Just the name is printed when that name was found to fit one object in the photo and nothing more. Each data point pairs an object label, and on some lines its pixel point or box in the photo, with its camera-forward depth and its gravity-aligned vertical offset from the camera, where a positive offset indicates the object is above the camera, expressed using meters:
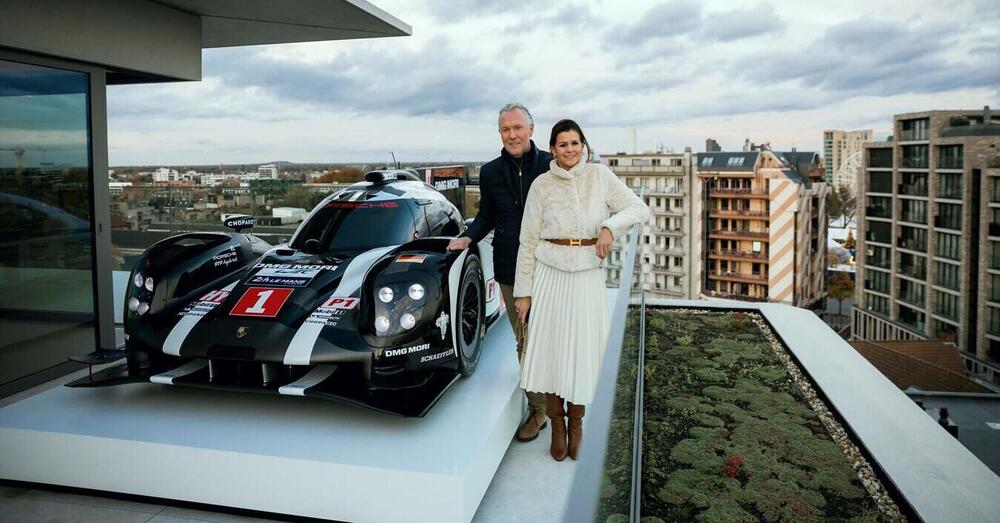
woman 3.12 -0.20
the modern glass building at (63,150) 4.55 +0.48
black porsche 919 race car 3.30 -0.50
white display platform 2.84 -1.01
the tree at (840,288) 80.75 -8.66
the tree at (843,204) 135.38 +2.16
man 3.67 +0.15
